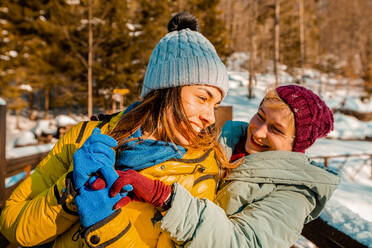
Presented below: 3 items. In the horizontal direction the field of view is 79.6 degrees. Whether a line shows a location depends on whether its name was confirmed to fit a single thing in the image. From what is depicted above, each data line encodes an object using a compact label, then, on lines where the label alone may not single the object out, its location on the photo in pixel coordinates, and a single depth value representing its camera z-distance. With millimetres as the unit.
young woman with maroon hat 947
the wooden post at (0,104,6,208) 2312
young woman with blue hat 961
